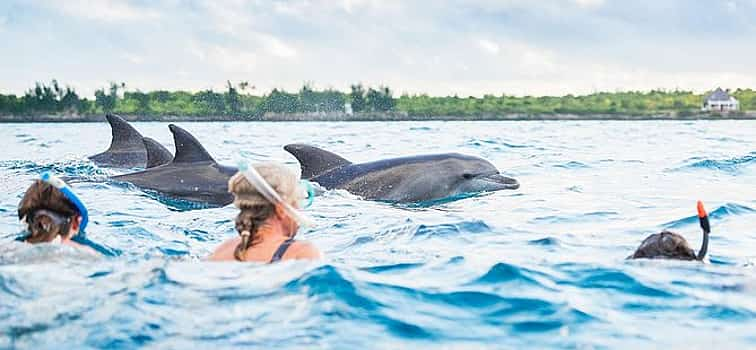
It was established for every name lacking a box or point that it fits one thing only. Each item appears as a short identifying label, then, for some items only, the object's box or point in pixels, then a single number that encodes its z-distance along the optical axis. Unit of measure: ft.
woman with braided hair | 19.26
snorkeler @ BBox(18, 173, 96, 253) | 20.57
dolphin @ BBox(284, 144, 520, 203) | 38.09
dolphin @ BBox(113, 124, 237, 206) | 37.93
